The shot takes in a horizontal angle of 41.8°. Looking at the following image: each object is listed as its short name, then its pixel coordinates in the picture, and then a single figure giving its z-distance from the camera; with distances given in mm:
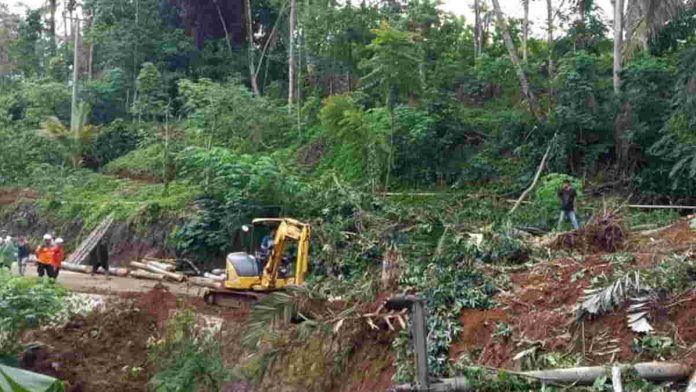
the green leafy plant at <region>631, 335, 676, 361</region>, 10484
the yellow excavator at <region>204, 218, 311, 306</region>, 16562
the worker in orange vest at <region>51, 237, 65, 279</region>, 19984
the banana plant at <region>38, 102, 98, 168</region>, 33500
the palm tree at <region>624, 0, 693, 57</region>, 21114
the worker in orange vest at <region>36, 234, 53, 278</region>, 19953
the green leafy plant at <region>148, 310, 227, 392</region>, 12164
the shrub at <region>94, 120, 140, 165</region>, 35656
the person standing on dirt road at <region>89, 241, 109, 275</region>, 23578
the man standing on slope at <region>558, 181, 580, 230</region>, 18844
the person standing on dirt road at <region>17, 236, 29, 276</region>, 22422
